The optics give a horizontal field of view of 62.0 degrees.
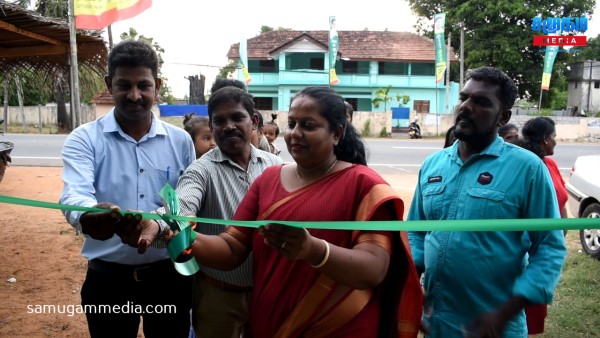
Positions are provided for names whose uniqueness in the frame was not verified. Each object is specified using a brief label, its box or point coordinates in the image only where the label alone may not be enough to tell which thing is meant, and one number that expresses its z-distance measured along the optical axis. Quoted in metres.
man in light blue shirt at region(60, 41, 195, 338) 2.44
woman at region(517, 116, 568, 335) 4.09
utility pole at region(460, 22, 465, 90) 26.56
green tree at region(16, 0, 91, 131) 23.27
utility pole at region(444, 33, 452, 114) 26.43
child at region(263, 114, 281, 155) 6.11
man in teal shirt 1.89
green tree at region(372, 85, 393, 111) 29.97
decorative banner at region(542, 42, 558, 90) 27.69
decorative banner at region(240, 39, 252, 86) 28.09
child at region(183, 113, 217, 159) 3.98
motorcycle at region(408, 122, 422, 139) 25.64
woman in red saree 1.67
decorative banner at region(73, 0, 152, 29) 7.23
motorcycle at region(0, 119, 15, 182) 5.58
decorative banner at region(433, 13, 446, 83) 25.45
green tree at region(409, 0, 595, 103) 31.92
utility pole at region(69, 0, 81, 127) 5.68
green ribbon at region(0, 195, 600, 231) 1.51
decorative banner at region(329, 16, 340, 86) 28.08
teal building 31.92
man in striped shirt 2.21
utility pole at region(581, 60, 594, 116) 40.59
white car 6.13
